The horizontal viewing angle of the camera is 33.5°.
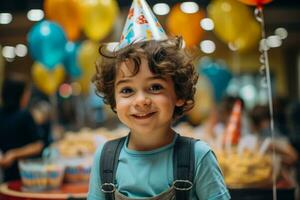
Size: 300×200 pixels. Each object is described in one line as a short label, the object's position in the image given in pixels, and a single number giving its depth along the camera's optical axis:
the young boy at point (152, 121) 1.57
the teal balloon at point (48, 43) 4.23
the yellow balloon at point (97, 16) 4.45
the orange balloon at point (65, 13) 4.40
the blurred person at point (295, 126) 4.21
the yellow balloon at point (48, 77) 5.66
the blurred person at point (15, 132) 3.78
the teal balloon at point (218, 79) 5.83
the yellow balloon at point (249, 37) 5.30
